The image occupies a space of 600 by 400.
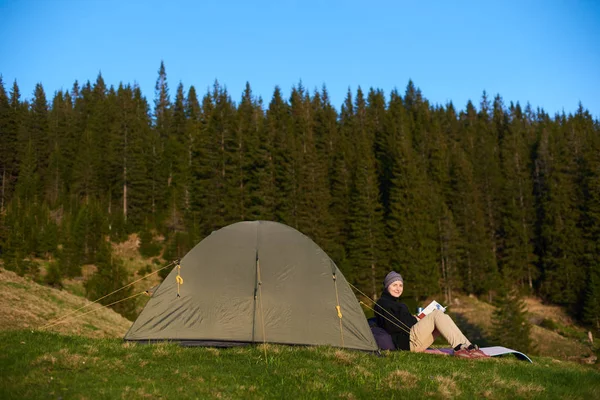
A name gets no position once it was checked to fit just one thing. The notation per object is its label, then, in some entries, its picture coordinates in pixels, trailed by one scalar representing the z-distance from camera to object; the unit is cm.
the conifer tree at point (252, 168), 6334
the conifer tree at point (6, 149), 7838
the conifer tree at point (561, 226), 6625
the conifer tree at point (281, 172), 6356
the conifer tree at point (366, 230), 5834
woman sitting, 1014
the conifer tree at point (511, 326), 4241
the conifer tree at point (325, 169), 5994
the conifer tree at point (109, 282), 3825
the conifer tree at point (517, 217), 7300
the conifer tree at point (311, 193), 6150
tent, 1084
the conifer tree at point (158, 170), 7494
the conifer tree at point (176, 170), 7119
